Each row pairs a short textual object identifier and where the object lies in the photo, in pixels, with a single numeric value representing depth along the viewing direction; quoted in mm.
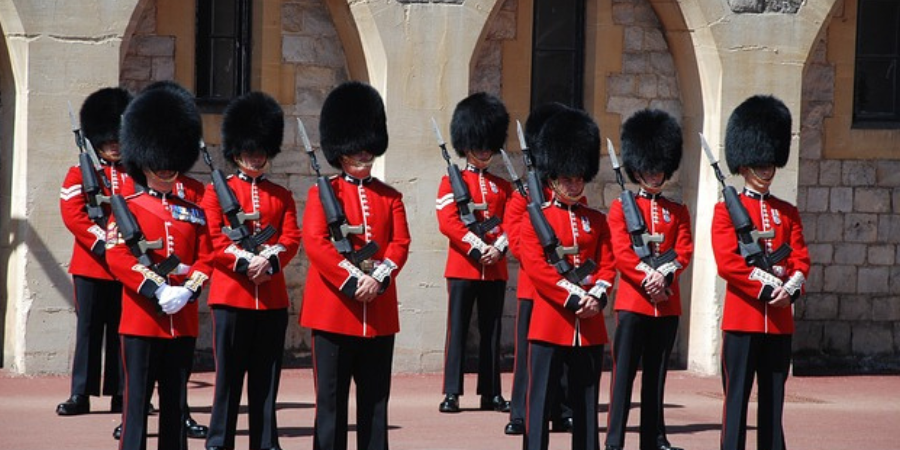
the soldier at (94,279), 15641
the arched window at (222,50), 19453
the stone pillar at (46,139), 17656
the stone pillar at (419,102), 18859
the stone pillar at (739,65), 19812
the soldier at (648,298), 14273
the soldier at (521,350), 15523
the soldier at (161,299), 12062
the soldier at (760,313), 13625
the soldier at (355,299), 12594
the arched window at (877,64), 21656
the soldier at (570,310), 12906
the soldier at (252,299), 13594
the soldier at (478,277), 16656
